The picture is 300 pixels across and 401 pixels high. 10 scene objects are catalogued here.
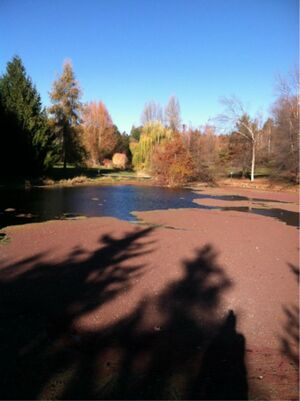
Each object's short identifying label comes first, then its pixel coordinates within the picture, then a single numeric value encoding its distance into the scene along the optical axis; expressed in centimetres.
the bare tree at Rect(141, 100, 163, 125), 8038
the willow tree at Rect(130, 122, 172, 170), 6028
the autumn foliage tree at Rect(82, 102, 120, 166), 6894
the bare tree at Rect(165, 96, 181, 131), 7688
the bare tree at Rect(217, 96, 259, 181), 4756
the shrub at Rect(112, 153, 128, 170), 7112
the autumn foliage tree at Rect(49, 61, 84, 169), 4497
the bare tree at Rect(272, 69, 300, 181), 3788
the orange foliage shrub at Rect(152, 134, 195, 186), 4426
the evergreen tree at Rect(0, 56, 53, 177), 3462
